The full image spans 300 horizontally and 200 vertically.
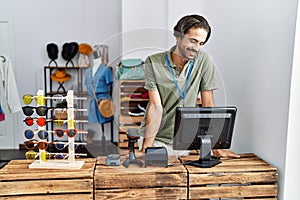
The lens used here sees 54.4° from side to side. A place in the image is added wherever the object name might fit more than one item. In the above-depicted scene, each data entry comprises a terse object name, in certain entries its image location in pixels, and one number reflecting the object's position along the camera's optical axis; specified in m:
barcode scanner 1.42
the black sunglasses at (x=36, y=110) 1.38
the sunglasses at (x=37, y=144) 1.41
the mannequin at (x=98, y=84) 1.97
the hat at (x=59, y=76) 4.08
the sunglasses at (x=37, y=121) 1.39
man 1.50
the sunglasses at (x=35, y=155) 1.42
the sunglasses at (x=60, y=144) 1.42
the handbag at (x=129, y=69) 1.88
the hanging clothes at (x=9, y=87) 3.79
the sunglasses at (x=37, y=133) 1.39
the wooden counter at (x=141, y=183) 1.32
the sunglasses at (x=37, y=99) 1.36
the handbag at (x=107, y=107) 1.73
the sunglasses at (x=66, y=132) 1.38
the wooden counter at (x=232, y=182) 1.36
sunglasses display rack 1.39
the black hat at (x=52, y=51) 4.09
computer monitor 1.41
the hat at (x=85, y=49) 4.11
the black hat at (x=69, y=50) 4.11
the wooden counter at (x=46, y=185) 1.29
